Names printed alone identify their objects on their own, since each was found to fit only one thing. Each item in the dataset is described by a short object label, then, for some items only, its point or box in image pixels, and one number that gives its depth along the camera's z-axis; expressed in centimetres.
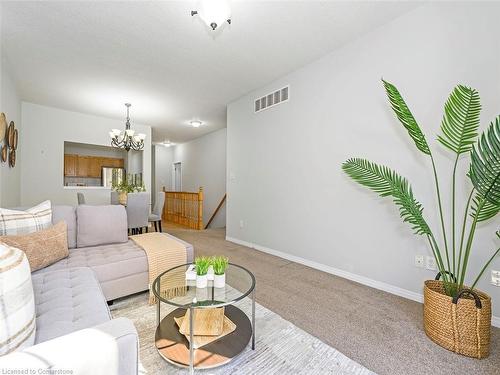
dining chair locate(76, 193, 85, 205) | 428
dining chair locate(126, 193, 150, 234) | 368
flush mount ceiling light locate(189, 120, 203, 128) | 529
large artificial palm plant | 138
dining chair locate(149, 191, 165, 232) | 463
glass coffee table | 124
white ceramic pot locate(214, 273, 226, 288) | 149
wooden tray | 140
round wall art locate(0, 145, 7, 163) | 310
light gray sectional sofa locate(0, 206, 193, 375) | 66
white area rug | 132
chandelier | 439
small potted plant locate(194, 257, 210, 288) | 148
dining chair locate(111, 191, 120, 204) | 442
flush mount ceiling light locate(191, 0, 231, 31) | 174
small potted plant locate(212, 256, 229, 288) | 149
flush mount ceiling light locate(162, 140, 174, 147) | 809
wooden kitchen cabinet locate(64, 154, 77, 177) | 649
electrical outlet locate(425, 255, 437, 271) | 205
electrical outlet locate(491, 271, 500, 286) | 175
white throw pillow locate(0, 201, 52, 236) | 169
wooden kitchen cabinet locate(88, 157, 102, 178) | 692
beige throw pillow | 159
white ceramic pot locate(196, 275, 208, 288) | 148
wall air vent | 344
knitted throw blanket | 167
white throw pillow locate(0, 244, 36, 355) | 68
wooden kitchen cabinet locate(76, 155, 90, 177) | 671
